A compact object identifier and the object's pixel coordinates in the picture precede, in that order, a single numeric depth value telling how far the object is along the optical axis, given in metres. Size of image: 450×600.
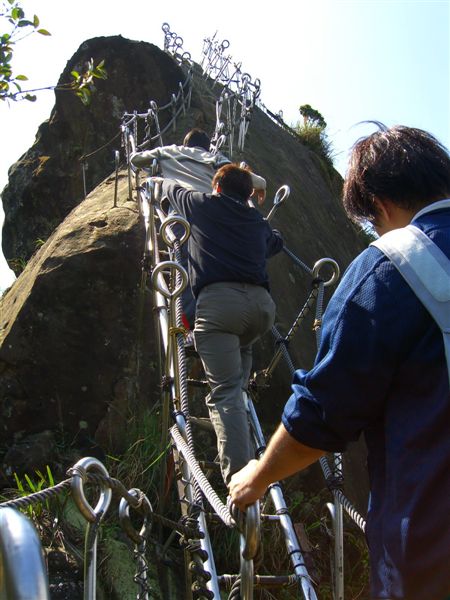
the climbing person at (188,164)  4.84
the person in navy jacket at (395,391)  1.47
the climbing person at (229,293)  3.44
